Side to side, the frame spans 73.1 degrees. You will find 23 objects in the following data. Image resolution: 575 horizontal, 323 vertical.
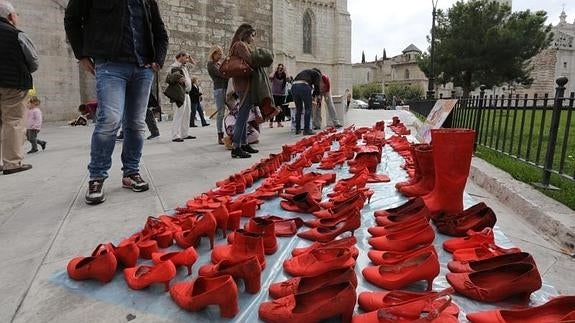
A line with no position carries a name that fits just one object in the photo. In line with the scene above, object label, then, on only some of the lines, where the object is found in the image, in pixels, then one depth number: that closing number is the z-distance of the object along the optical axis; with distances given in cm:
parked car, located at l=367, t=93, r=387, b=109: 4178
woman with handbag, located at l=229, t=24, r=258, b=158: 543
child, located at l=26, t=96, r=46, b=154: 710
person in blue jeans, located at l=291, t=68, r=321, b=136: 913
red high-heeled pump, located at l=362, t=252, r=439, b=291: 167
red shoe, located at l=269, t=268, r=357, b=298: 154
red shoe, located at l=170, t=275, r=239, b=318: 152
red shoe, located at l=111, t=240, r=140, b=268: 193
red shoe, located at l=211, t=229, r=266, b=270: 192
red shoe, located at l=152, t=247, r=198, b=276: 192
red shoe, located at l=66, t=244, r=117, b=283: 182
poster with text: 491
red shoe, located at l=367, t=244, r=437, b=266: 179
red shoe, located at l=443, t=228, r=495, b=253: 210
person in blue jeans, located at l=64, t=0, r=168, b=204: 328
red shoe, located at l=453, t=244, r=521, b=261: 195
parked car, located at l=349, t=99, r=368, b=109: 4845
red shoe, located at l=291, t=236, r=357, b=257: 195
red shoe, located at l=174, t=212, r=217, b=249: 218
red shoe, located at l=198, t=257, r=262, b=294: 169
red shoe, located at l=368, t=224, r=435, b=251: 204
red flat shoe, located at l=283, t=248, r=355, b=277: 177
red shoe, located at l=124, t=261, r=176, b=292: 176
